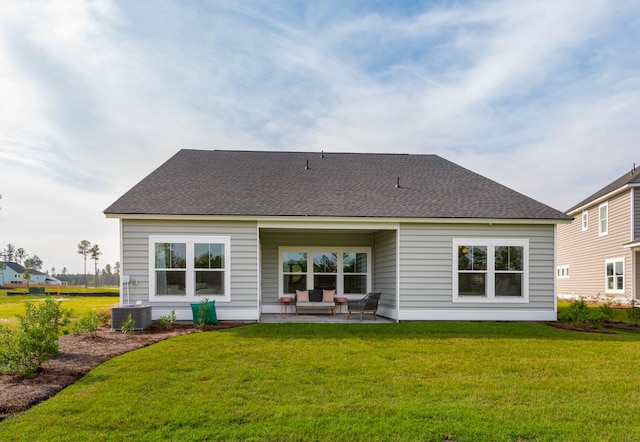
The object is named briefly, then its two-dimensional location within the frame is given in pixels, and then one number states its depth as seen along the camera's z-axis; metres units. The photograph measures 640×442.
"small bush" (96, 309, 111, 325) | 12.39
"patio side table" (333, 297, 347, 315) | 15.22
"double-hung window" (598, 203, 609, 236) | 22.80
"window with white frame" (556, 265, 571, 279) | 28.13
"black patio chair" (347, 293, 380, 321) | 13.29
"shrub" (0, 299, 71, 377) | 6.76
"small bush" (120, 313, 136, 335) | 10.67
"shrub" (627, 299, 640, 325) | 13.76
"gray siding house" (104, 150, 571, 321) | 12.45
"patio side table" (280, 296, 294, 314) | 15.10
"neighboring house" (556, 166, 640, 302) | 20.25
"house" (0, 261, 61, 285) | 88.00
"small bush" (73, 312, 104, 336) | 10.06
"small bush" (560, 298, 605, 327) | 12.64
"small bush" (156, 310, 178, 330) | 11.71
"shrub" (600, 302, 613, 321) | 14.47
